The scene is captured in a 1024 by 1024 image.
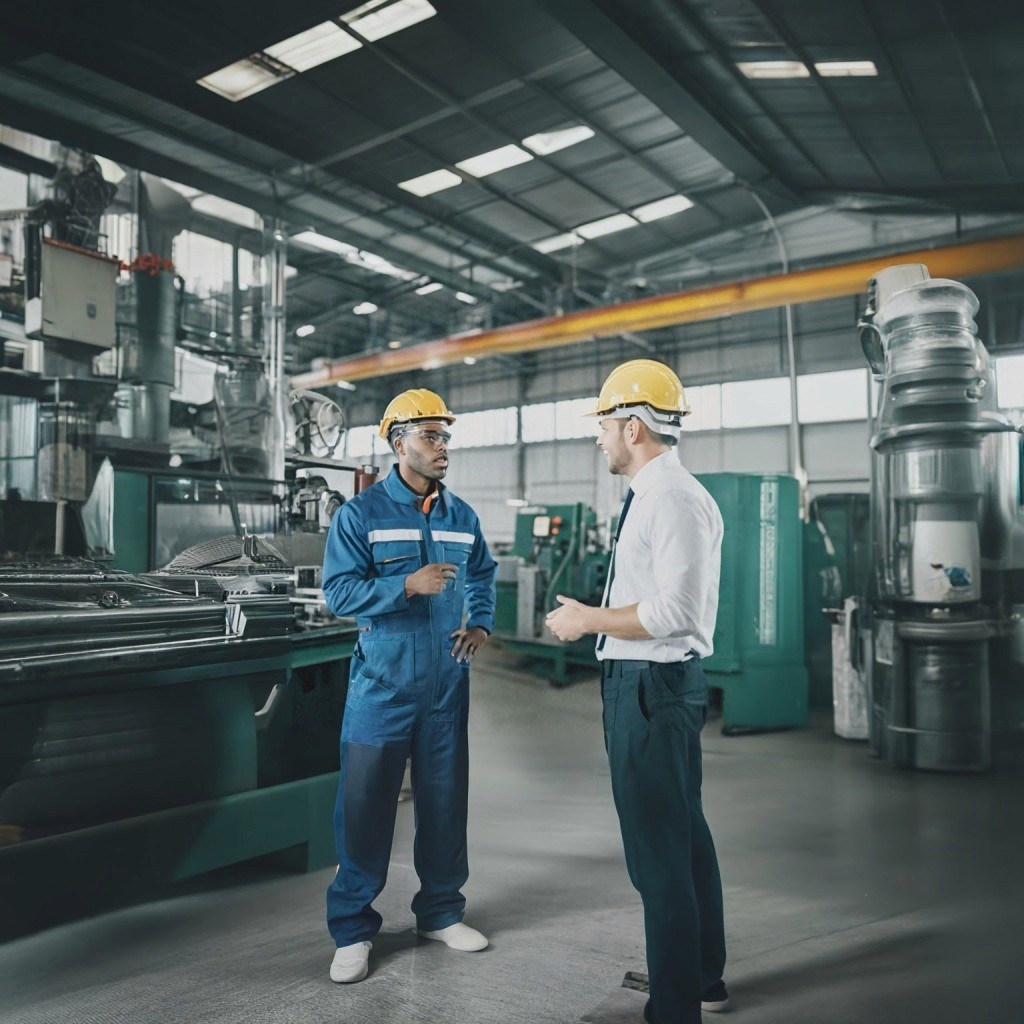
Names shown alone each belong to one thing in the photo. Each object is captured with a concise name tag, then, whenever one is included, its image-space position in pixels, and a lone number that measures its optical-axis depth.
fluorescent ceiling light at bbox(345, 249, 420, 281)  11.28
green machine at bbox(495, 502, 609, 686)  8.72
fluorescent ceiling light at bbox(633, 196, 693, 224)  10.60
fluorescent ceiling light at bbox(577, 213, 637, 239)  11.03
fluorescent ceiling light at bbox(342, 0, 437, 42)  6.23
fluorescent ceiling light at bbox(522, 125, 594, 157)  8.54
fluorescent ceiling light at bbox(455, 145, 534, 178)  8.85
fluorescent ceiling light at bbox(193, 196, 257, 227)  9.71
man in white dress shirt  1.93
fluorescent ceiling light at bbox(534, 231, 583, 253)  11.49
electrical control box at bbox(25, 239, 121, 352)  5.89
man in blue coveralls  2.50
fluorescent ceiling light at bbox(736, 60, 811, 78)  6.62
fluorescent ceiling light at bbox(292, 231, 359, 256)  10.87
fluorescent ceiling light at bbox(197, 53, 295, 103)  6.90
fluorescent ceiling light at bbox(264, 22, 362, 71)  6.55
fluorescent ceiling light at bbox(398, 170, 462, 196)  9.28
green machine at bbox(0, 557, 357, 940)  2.38
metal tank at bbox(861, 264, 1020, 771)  5.02
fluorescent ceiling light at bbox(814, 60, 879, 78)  6.38
